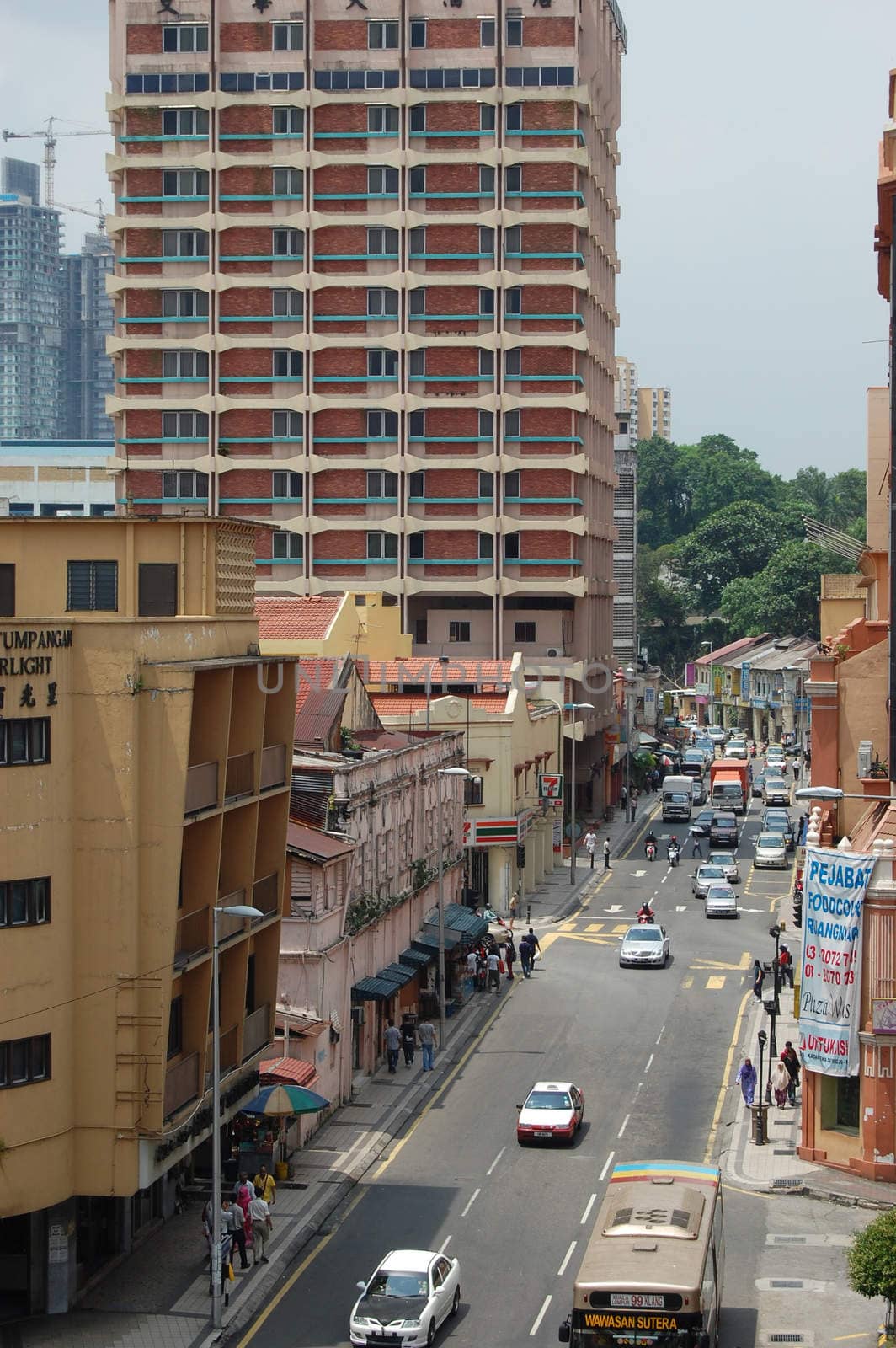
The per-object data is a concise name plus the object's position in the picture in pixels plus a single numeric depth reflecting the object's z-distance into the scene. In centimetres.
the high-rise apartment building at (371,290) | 11475
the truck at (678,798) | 12412
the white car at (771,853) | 10344
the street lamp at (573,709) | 9844
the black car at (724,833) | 11062
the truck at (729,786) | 12519
